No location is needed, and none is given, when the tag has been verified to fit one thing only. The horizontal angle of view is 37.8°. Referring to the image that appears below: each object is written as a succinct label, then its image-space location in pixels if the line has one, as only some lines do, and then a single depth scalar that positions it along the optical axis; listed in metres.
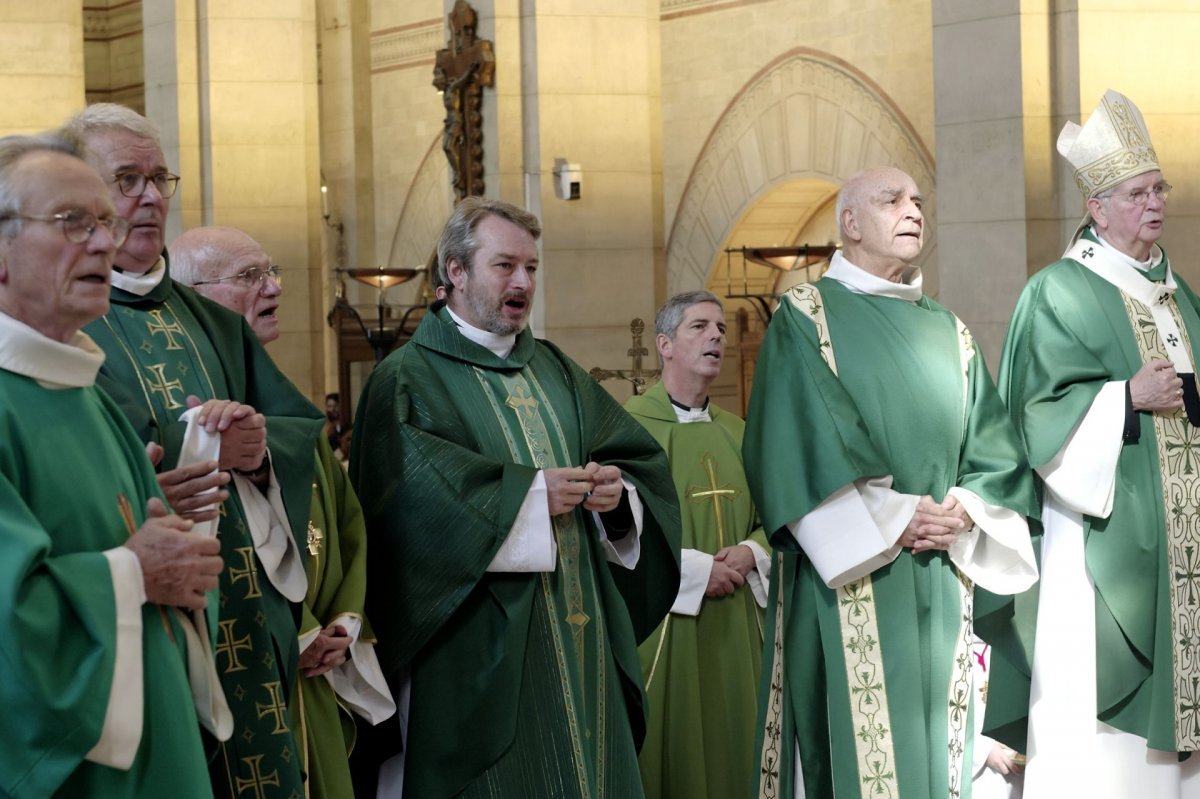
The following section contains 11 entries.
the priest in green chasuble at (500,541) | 4.18
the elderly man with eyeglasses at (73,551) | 2.72
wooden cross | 10.20
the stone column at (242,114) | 11.48
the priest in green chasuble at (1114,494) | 5.08
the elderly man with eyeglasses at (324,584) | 3.94
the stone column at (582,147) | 10.11
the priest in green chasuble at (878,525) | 4.67
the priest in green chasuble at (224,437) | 3.49
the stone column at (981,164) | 7.64
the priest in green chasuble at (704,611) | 5.47
